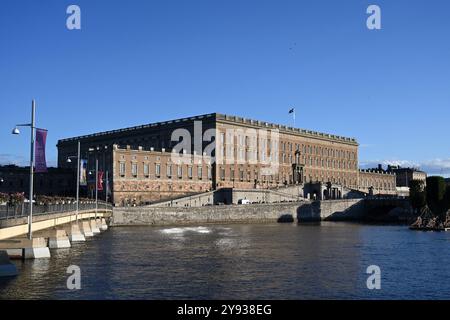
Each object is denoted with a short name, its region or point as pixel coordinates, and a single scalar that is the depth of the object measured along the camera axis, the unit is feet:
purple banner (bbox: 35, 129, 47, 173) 112.16
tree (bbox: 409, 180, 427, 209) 336.08
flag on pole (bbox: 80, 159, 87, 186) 183.21
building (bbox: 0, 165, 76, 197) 350.84
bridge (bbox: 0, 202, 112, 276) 104.88
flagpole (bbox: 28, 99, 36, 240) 110.41
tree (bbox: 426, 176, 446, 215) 316.33
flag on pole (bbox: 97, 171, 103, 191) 219.57
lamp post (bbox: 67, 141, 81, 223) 181.50
